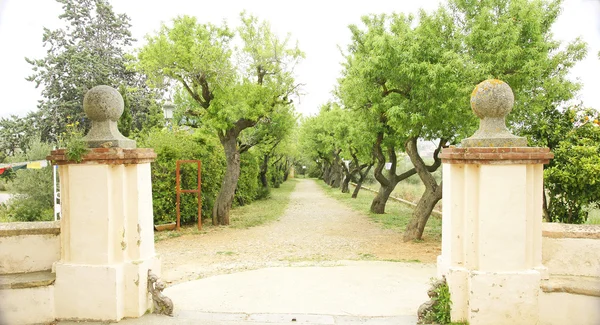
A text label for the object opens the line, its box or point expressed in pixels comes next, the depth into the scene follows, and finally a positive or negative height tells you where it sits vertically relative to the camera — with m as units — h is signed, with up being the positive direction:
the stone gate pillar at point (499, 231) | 3.57 -0.71
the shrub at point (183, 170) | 12.53 -0.47
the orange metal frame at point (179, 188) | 12.00 -0.97
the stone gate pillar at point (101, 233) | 3.81 -0.74
